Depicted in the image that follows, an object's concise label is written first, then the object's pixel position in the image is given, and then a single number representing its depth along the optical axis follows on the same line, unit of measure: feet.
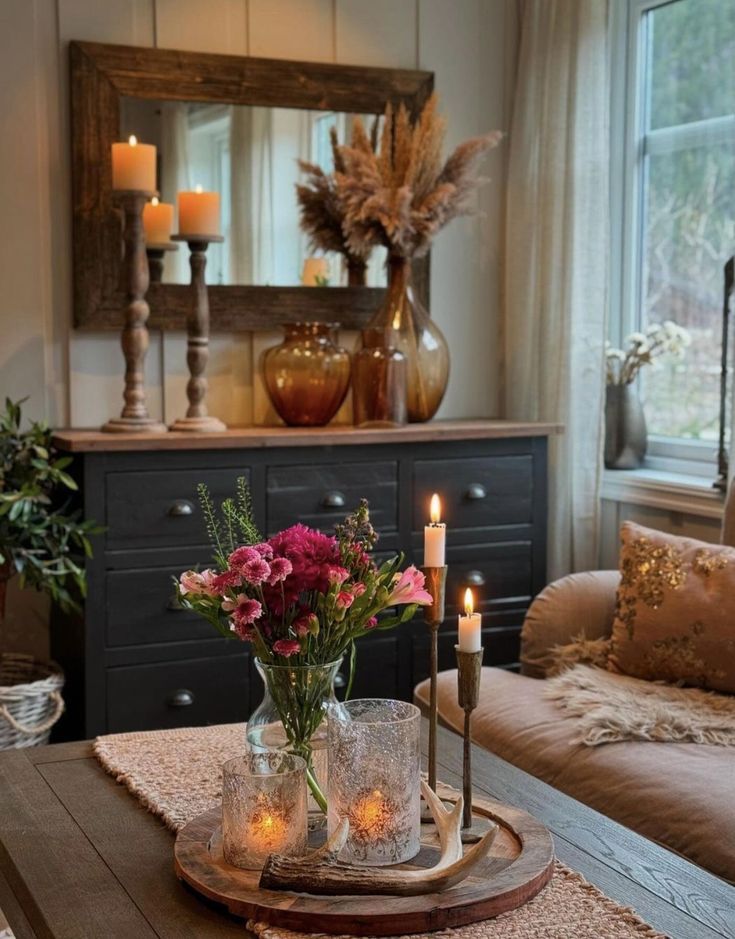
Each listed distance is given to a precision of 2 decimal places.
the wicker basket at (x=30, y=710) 9.80
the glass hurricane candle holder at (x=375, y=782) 5.06
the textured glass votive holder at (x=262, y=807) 5.09
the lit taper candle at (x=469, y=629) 4.99
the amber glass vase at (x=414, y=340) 11.88
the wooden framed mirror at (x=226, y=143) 11.34
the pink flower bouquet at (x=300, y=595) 5.19
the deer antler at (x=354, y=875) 4.94
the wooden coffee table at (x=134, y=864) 4.90
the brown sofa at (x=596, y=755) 6.75
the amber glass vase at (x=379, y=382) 11.40
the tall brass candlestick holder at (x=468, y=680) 5.06
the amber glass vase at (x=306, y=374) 11.41
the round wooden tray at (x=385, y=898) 4.78
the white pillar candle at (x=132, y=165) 10.48
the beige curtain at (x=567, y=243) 12.28
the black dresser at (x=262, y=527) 10.25
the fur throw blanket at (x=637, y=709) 7.78
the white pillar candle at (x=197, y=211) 11.04
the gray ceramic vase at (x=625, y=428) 12.54
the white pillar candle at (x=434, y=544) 5.19
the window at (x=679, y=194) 11.70
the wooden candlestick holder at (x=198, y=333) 11.12
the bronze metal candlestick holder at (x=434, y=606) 5.20
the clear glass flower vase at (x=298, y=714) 5.35
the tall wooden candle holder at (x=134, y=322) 10.61
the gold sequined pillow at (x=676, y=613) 8.52
